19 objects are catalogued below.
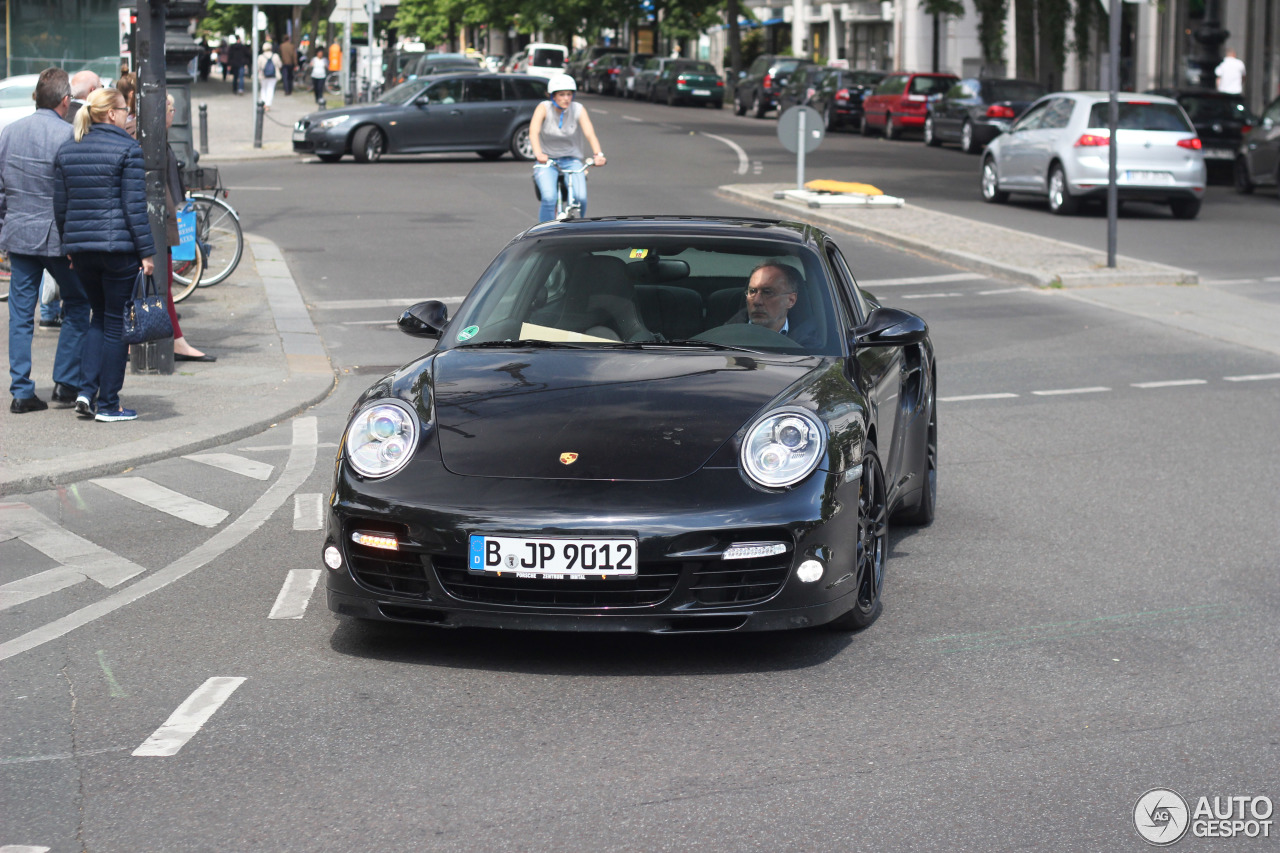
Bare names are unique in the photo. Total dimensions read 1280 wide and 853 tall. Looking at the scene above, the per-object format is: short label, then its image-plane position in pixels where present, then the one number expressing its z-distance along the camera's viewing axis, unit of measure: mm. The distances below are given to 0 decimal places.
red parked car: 39781
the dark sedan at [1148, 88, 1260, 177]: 28750
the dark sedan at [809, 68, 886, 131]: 44062
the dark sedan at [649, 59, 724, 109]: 58625
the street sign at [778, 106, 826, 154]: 23141
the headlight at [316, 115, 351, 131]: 30859
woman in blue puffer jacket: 8852
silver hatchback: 21969
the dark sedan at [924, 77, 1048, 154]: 34969
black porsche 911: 4922
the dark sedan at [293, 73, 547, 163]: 31094
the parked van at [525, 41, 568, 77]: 73625
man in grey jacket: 9242
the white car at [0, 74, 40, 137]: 19891
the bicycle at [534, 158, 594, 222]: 15823
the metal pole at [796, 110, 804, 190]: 23109
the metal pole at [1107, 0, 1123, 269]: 16172
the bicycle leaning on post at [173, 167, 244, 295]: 14172
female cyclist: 16062
